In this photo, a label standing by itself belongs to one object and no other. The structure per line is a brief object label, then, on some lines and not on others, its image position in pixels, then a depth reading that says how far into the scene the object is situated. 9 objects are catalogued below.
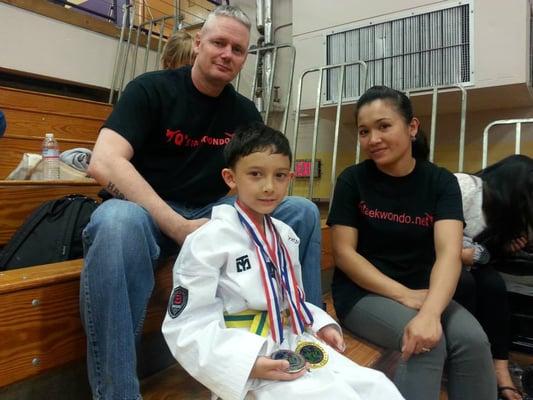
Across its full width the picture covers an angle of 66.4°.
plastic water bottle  1.78
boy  0.73
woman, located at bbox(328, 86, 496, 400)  1.04
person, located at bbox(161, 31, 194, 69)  1.73
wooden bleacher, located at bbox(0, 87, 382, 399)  0.82
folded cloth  1.95
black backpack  1.13
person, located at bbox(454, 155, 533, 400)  1.38
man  0.82
